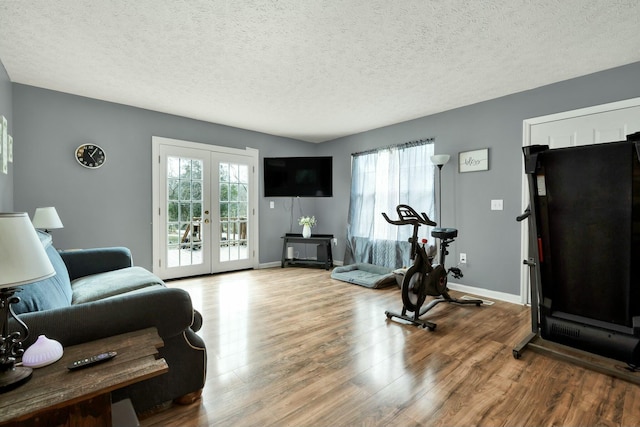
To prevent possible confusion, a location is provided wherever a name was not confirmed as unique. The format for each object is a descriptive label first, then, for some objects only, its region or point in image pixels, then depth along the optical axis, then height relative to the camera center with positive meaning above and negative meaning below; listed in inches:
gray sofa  49.1 -19.3
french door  169.8 +4.7
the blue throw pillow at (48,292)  52.0 -15.2
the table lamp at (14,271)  36.7 -6.7
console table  209.8 -22.8
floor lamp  153.0 +26.0
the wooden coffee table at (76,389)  34.6 -21.3
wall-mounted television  211.6 +26.8
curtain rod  168.1 +41.4
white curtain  170.7 +10.8
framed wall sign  145.9 +26.4
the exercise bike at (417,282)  111.4 -25.9
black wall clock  144.0 +30.0
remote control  41.8 -20.6
